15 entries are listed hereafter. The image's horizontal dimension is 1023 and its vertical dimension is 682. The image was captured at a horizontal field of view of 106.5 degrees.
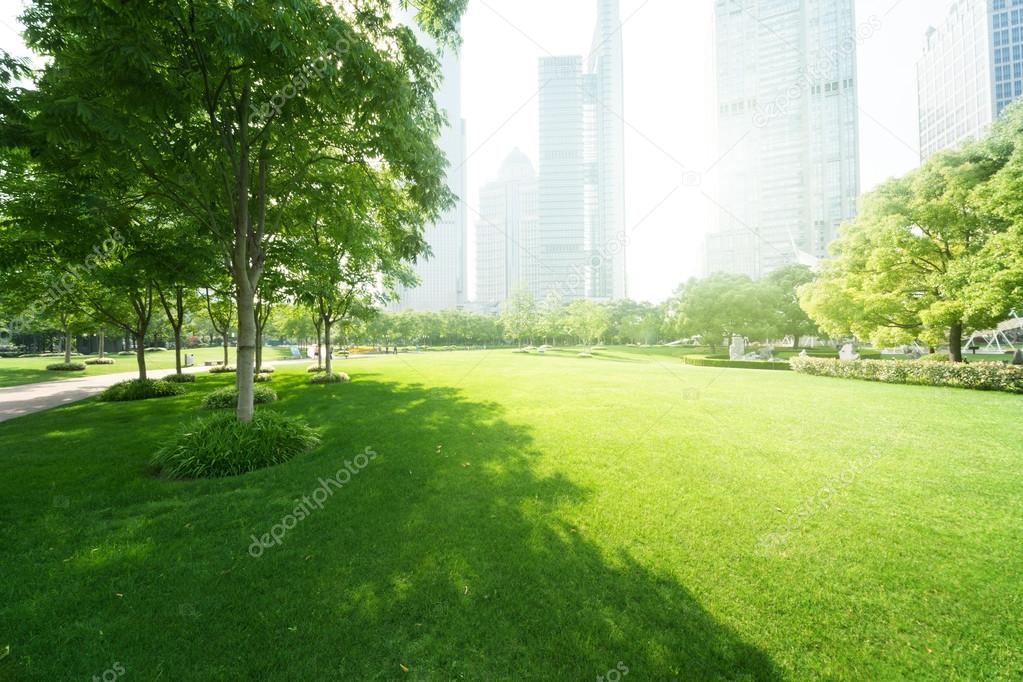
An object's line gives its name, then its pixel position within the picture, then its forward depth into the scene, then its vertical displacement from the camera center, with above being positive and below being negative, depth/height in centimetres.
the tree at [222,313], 1918 +171
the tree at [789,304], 3872 +361
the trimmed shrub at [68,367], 2408 -135
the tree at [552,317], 5925 +372
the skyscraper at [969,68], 9038 +6936
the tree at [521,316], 6141 +409
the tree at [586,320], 5559 +299
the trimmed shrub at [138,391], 1339 -165
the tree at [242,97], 468 +382
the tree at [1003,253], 1204 +277
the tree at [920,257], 1470 +340
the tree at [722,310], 3706 +287
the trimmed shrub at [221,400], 1148 -168
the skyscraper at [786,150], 8825 +4446
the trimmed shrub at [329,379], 1780 -169
